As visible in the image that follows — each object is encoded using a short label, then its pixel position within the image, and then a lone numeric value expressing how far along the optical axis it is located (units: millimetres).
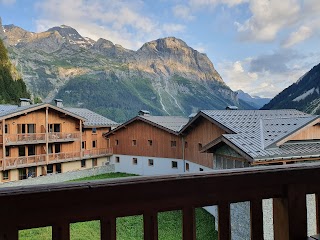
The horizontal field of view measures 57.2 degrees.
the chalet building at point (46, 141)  23703
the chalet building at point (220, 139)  11945
